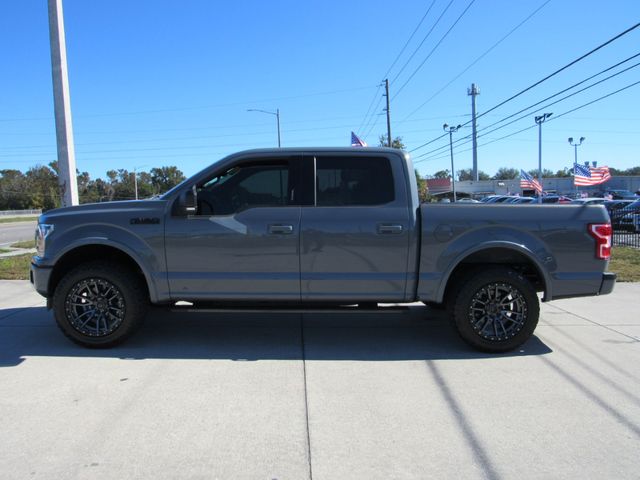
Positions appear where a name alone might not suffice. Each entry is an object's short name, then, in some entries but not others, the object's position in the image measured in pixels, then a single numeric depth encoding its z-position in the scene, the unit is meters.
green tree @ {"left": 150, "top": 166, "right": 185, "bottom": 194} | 115.88
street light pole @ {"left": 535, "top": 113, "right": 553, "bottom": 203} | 46.96
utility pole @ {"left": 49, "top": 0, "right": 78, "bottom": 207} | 9.71
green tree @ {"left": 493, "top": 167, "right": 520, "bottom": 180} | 158.46
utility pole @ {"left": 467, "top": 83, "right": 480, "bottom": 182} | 77.99
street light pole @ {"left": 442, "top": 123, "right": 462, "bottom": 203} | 43.24
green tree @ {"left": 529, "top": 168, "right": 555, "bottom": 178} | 148.25
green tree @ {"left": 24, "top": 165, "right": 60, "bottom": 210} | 93.88
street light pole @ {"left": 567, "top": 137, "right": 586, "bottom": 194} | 74.62
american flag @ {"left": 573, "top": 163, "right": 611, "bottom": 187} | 31.69
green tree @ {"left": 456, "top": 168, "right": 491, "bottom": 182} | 157.73
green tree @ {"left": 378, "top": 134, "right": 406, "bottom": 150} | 46.75
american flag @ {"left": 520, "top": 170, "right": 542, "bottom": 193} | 33.63
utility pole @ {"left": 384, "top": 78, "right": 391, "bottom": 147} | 32.28
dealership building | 79.31
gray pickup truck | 4.86
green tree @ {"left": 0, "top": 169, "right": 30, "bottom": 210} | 93.88
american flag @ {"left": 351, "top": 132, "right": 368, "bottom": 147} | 23.62
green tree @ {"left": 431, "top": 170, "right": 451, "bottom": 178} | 146.00
